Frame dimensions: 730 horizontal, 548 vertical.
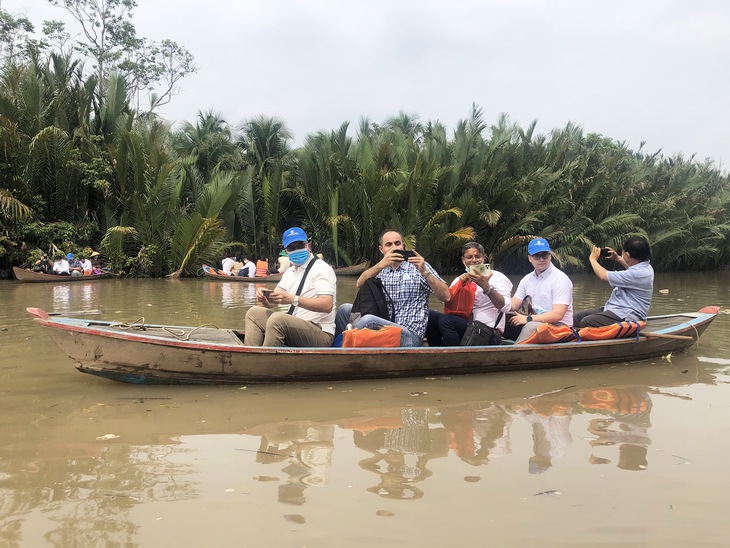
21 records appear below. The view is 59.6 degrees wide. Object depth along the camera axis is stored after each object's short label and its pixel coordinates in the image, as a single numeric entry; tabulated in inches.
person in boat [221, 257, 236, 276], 770.2
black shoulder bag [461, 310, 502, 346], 240.4
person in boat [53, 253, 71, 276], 684.7
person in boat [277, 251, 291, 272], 575.4
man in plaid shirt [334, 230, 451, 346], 217.6
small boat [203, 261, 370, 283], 714.2
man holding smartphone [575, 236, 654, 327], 256.8
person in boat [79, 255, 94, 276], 699.4
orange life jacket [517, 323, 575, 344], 240.7
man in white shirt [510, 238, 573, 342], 247.3
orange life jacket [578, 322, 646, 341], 254.1
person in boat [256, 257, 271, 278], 763.4
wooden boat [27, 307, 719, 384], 198.7
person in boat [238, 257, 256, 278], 746.8
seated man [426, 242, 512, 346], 236.8
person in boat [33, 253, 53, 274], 691.4
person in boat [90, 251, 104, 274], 714.8
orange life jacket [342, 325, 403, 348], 217.0
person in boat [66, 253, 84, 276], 695.1
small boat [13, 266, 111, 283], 655.1
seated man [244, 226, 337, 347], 213.5
